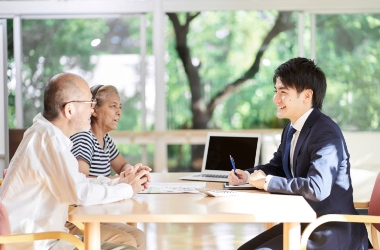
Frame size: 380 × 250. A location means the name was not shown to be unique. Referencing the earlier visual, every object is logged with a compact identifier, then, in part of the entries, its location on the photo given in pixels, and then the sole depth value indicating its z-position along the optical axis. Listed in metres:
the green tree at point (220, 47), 6.89
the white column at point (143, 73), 6.91
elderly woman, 3.15
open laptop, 3.46
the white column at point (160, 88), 6.88
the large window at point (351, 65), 6.90
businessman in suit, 2.52
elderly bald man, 2.31
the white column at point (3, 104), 6.58
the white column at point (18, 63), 6.84
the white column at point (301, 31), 6.90
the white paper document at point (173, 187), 2.73
